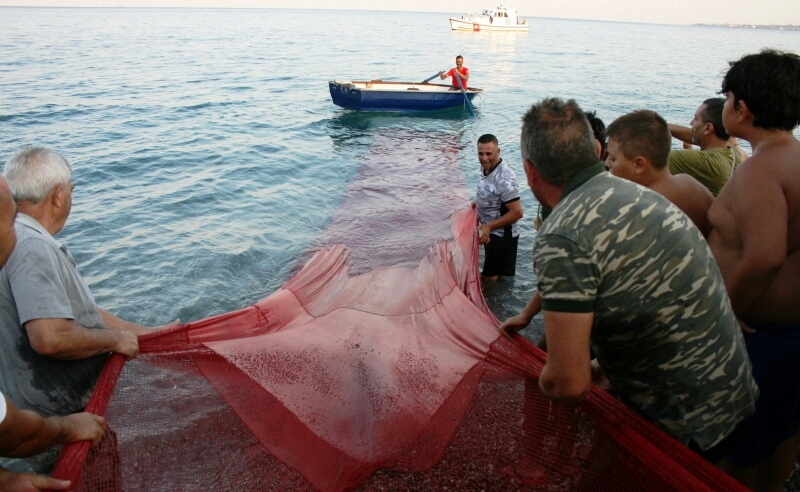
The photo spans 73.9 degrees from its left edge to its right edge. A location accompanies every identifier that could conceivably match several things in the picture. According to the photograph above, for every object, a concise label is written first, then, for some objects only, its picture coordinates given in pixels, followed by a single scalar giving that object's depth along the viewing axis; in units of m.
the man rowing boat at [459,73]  17.94
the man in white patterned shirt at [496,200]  5.40
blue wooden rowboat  17.31
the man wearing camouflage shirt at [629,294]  1.63
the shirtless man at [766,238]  2.21
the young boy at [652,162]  2.77
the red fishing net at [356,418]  2.02
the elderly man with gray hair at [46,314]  2.09
